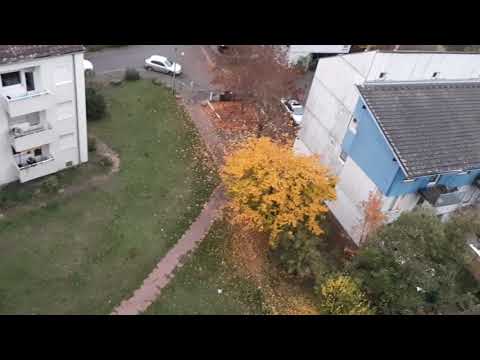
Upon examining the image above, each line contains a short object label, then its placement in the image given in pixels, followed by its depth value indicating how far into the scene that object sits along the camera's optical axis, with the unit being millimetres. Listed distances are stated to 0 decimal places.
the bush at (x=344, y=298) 18000
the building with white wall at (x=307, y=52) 35312
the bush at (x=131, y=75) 32750
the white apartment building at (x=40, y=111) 20531
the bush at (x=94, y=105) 28312
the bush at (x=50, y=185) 23562
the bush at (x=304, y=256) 20297
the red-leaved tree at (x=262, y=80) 29600
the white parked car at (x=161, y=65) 34562
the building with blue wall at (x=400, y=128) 20500
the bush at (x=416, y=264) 17219
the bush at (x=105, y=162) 25750
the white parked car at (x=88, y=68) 32672
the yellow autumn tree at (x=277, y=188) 19938
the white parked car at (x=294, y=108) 31797
